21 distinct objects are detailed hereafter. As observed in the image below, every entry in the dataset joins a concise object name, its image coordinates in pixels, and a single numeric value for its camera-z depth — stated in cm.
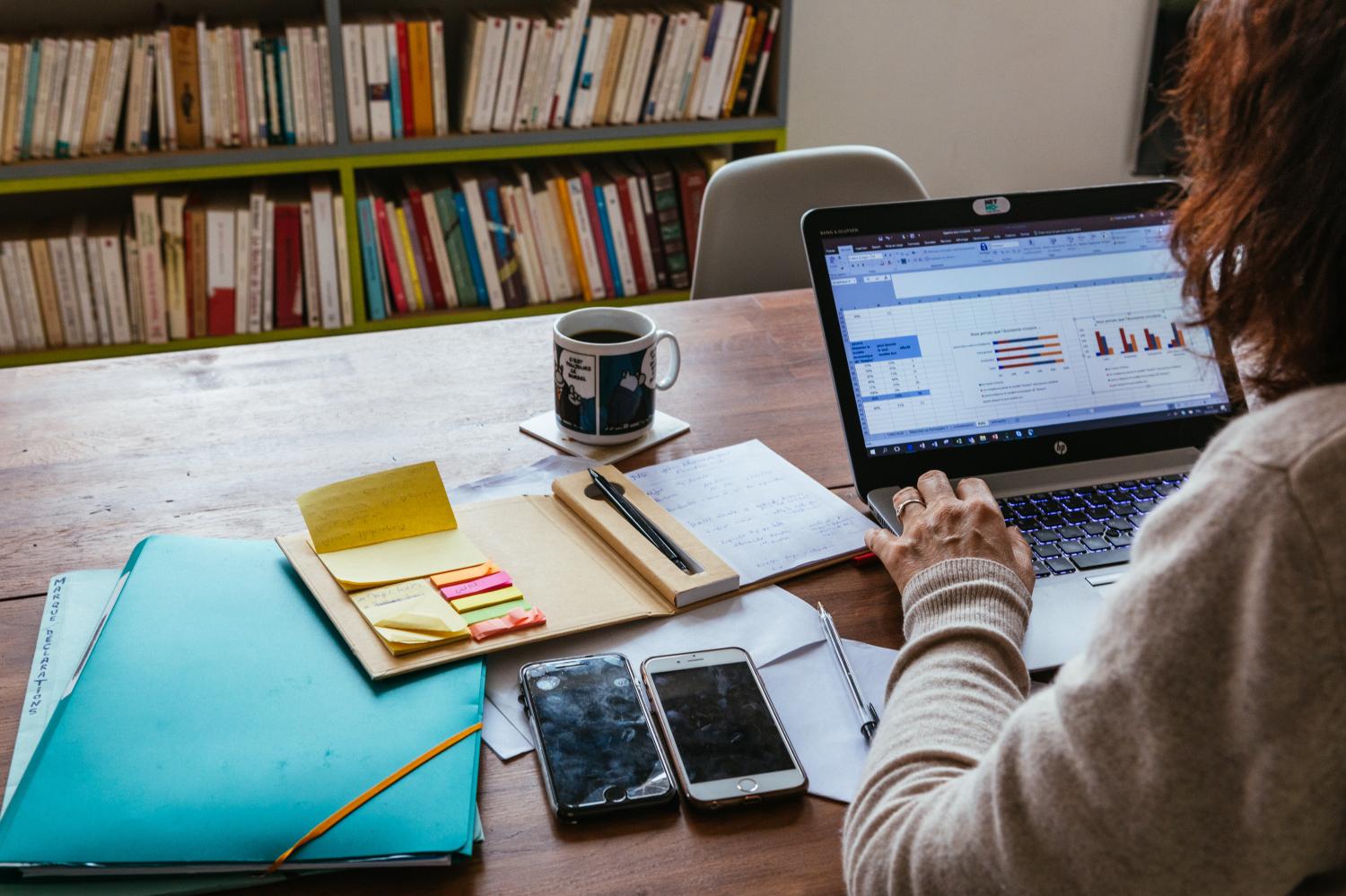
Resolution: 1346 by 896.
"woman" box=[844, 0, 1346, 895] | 49
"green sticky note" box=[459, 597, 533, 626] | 89
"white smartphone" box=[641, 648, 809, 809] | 75
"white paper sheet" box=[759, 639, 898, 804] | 78
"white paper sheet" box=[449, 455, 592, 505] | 111
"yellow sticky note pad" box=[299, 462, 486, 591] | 95
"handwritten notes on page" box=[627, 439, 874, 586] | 101
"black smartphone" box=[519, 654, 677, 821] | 74
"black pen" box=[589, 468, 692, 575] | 99
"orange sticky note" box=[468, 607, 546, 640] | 88
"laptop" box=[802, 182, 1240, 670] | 107
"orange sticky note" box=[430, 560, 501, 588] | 93
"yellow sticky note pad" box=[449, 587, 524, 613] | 90
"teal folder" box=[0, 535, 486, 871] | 69
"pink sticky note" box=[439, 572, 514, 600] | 92
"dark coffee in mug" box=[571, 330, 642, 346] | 122
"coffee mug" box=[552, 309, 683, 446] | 116
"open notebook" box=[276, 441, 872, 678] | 91
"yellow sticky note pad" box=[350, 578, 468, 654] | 86
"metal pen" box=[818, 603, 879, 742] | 81
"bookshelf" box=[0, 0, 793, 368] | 229
